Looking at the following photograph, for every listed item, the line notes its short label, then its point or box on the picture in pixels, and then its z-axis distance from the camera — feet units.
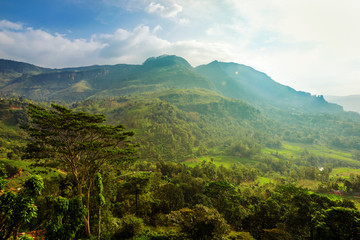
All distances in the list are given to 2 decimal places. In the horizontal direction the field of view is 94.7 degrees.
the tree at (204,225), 55.77
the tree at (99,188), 57.62
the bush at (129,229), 69.92
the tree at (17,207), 36.11
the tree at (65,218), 41.39
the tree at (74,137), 59.26
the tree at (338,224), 49.68
